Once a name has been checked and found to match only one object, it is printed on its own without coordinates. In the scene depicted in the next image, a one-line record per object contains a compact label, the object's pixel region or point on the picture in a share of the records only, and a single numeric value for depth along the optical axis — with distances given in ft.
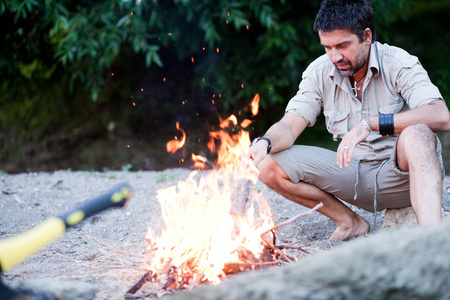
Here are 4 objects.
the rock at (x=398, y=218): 9.95
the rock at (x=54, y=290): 5.57
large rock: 4.51
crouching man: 8.91
